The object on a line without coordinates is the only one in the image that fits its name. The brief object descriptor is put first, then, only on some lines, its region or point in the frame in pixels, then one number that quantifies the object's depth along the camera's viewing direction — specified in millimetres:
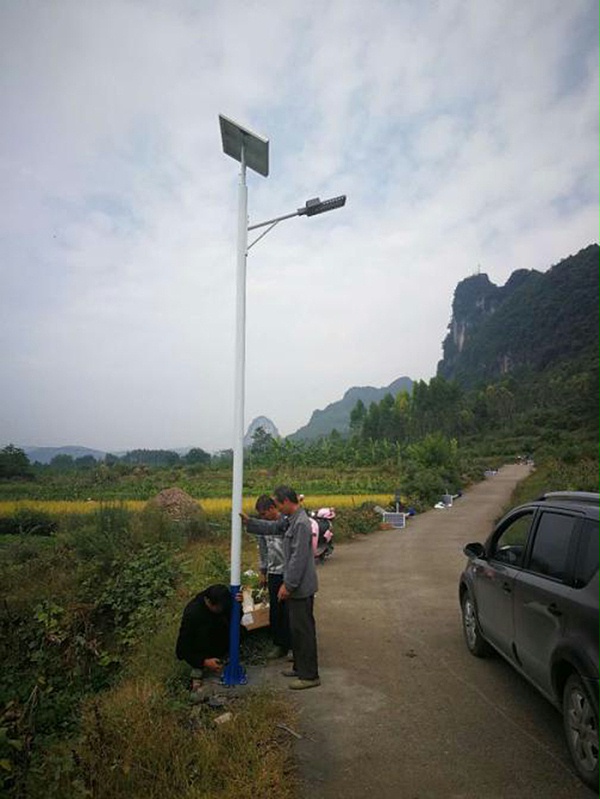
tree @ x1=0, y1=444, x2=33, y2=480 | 50188
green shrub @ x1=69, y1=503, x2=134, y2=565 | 9727
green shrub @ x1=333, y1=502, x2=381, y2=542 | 14604
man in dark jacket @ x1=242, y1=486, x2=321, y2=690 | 4805
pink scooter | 10258
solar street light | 4832
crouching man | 5082
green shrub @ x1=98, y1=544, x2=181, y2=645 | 7732
